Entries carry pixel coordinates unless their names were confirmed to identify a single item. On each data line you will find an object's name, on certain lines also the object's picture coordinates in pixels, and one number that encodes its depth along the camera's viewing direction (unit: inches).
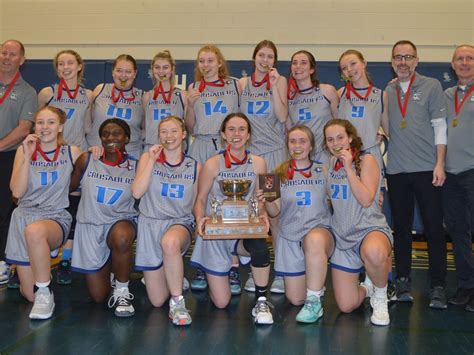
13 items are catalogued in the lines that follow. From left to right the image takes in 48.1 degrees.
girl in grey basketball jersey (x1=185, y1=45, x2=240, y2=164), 186.1
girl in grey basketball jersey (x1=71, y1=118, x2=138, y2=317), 158.7
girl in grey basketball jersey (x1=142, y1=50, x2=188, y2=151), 191.9
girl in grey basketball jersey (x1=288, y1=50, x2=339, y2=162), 182.1
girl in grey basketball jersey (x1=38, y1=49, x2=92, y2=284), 187.3
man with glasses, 170.4
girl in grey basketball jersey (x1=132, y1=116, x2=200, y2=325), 157.3
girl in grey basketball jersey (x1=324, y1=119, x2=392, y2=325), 148.9
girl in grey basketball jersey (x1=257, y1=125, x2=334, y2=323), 158.4
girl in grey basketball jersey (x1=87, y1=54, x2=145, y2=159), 190.1
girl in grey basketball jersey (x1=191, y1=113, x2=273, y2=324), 153.9
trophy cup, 145.9
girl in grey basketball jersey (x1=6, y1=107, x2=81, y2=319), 158.2
